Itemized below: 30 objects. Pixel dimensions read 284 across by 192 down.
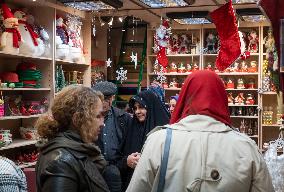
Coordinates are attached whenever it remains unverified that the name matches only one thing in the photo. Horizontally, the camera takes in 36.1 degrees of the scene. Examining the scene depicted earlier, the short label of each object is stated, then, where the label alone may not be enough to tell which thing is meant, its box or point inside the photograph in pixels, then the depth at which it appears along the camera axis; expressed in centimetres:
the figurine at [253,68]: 706
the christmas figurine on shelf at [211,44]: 725
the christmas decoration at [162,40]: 624
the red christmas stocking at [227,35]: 483
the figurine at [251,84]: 712
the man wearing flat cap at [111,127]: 324
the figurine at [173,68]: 751
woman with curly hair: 167
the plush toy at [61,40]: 519
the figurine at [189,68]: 745
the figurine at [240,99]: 711
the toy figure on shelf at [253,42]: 707
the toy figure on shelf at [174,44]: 751
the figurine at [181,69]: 745
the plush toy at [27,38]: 467
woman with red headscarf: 153
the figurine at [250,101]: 704
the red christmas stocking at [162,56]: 668
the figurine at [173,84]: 748
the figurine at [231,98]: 719
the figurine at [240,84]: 716
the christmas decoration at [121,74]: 668
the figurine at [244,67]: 711
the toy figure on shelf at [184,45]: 747
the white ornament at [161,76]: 732
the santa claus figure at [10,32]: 431
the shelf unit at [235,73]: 697
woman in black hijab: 321
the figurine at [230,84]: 718
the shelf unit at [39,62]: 490
